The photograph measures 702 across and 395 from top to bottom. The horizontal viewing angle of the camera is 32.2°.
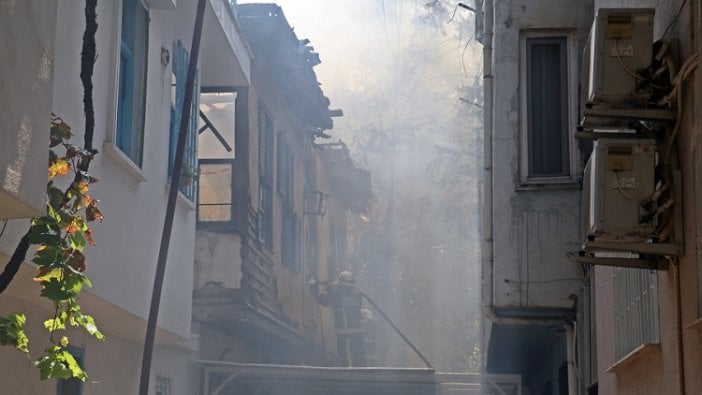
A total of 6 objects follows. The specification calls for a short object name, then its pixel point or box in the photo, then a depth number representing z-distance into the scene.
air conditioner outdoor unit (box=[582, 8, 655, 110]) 6.30
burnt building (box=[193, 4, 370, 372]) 16.16
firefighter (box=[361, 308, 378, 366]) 23.23
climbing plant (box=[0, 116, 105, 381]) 5.91
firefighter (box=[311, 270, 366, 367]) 21.16
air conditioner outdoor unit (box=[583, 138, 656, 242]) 6.16
